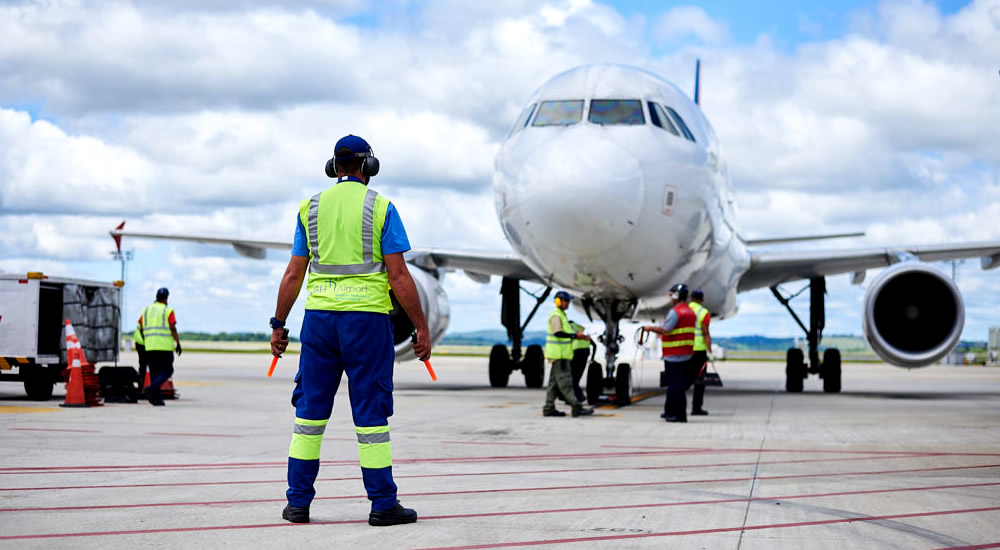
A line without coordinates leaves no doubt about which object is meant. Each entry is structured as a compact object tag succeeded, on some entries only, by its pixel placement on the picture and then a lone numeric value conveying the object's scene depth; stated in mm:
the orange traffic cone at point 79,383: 11867
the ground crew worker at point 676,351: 10898
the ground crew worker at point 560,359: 11352
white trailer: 13016
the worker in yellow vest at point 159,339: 12609
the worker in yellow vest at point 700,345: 12125
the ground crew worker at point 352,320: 4652
